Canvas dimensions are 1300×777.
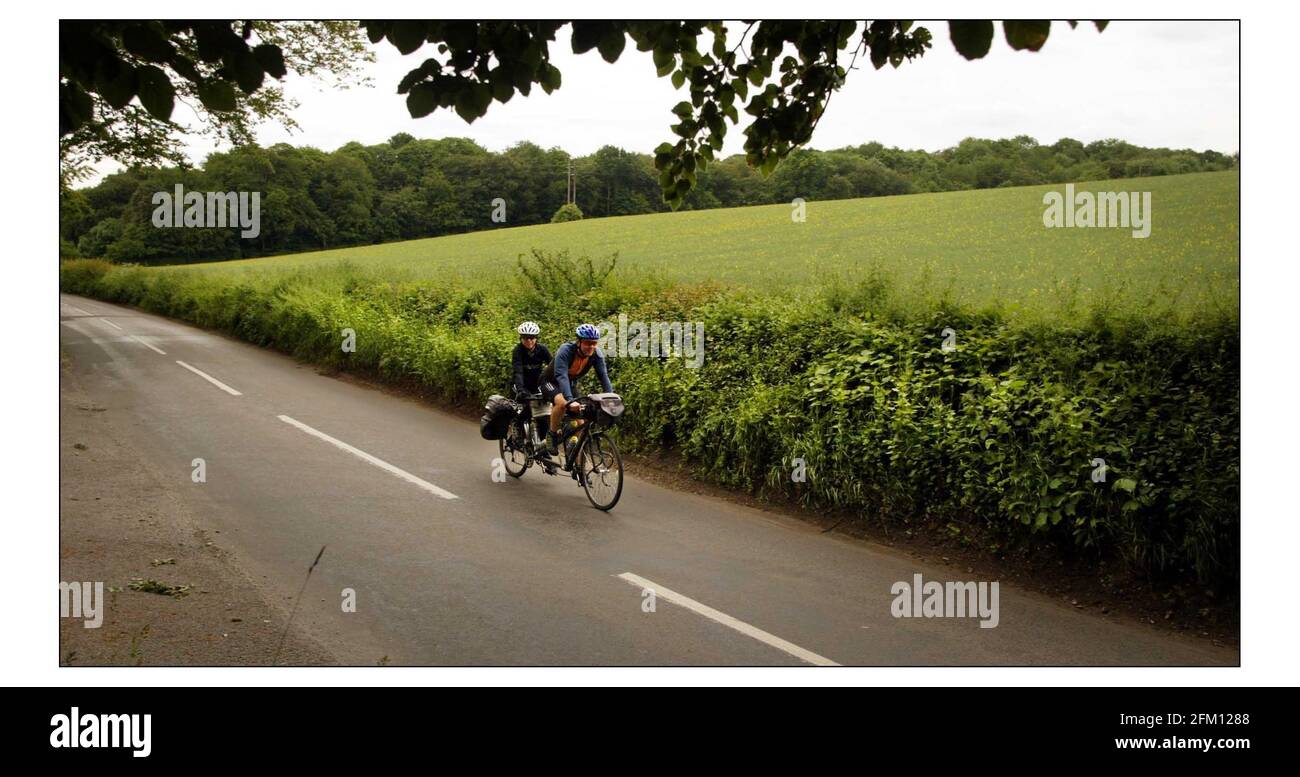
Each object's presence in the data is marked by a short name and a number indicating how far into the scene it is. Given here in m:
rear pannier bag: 10.40
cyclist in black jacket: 10.30
